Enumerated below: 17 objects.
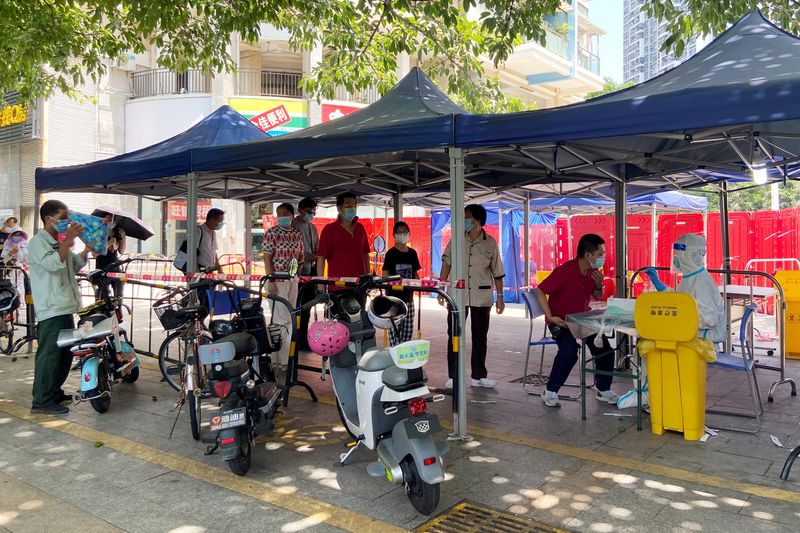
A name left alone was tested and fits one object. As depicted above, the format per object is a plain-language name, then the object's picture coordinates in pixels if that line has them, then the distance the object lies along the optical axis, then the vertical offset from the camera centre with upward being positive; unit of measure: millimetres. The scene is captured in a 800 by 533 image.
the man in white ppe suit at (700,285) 4984 -173
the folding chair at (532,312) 6133 -446
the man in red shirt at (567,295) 5605 -256
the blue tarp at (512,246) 15359 +436
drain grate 3395 -1339
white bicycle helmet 4367 -303
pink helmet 4301 -457
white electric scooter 3512 -812
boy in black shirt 6723 +84
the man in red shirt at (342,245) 6891 +229
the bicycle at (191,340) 4746 -530
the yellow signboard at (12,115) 19797 +4723
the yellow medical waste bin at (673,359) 4727 -695
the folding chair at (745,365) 4977 -768
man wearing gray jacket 5539 -256
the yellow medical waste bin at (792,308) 8211 -581
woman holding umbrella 8659 +335
